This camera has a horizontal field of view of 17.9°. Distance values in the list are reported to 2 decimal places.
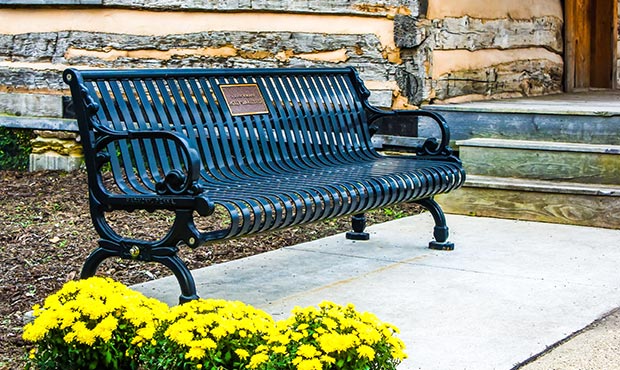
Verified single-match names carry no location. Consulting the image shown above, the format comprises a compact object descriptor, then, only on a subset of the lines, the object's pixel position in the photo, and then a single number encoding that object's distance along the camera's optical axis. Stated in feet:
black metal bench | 26.24
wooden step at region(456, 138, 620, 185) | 42.29
